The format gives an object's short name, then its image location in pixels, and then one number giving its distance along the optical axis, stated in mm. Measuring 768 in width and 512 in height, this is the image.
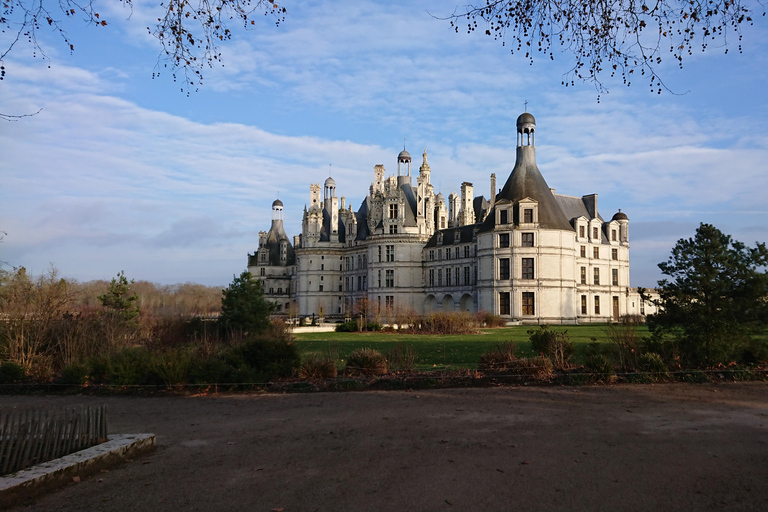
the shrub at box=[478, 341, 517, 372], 16500
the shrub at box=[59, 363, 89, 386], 15094
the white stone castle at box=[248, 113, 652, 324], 52375
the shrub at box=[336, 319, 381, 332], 42438
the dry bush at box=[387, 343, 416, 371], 16891
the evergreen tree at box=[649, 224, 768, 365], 16109
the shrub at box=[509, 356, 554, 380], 15375
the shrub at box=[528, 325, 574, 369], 16516
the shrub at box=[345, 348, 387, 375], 16125
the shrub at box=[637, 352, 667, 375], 15305
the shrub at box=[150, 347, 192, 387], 14617
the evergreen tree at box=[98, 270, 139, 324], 28345
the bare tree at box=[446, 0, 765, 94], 6926
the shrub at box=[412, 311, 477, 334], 37644
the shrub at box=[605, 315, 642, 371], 15841
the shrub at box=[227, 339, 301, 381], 15750
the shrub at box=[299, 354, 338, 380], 15898
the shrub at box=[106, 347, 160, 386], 14820
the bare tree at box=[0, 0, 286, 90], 6605
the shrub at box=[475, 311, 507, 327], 45594
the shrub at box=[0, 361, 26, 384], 15664
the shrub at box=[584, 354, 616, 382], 14906
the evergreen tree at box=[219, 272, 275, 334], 28703
